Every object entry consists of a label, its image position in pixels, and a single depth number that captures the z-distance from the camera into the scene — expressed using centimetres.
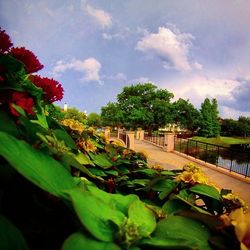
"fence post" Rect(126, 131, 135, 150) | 1754
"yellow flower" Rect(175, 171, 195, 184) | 120
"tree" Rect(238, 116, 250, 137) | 7531
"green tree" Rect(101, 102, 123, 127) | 4425
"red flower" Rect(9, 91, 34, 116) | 99
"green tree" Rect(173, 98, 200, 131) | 4645
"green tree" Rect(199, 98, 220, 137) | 5494
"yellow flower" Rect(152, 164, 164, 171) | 191
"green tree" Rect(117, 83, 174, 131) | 4400
